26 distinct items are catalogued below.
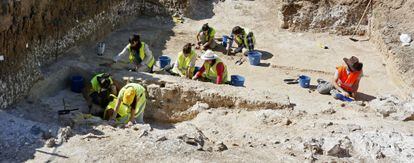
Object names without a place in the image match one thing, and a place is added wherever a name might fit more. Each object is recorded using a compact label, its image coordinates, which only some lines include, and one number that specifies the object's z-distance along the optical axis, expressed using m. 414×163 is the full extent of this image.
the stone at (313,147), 8.17
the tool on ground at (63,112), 9.51
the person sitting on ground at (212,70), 10.85
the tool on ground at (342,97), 10.94
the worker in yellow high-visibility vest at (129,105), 9.35
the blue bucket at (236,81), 11.46
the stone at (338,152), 8.12
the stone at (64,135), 7.96
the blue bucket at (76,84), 10.77
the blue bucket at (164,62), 12.45
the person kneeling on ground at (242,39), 13.52
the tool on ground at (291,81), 12.00
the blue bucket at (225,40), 14.10
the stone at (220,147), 8.04
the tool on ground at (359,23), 14.77
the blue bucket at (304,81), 11.67
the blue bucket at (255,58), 13.01
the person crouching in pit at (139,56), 11.30
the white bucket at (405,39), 13.09
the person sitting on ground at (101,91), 9.99
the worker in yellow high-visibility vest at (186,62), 11.21
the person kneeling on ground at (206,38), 13.64
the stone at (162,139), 7.93
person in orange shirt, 10.85
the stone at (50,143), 7.79
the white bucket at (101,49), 12.47
